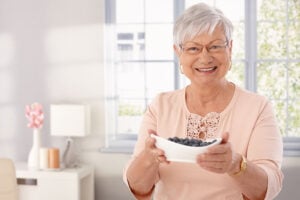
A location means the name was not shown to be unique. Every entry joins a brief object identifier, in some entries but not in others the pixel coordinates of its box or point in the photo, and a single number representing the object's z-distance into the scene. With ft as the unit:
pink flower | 13.01
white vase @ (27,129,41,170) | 12.97
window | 13.50
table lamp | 12.79
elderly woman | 4.96
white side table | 12.37
